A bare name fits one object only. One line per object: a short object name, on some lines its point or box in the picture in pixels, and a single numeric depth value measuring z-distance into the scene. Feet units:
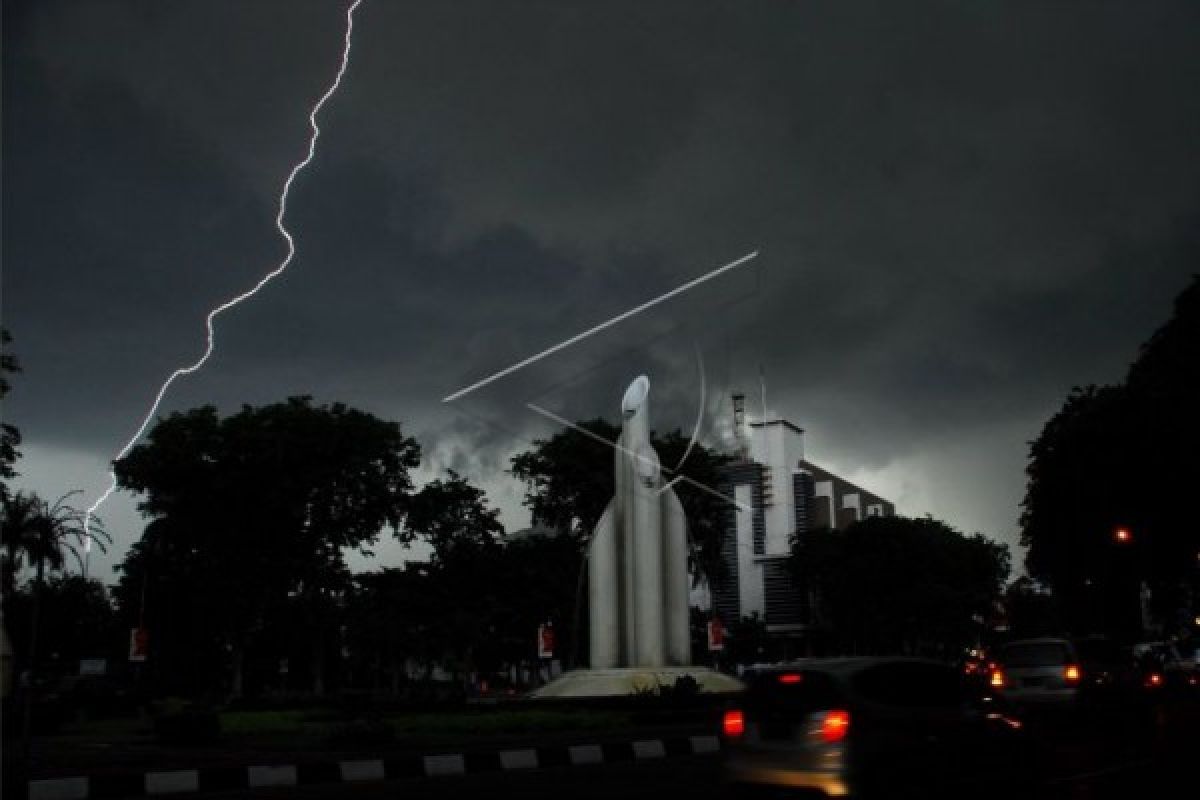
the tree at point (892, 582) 238.48
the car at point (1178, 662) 127.75
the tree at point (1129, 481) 118.73
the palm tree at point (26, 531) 97.41
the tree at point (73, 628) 273.33
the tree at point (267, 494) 158.81
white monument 124.47
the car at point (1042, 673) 67.41
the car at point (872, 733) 32.53
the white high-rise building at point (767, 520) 386.93
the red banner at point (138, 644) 151.43
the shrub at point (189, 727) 77.10
